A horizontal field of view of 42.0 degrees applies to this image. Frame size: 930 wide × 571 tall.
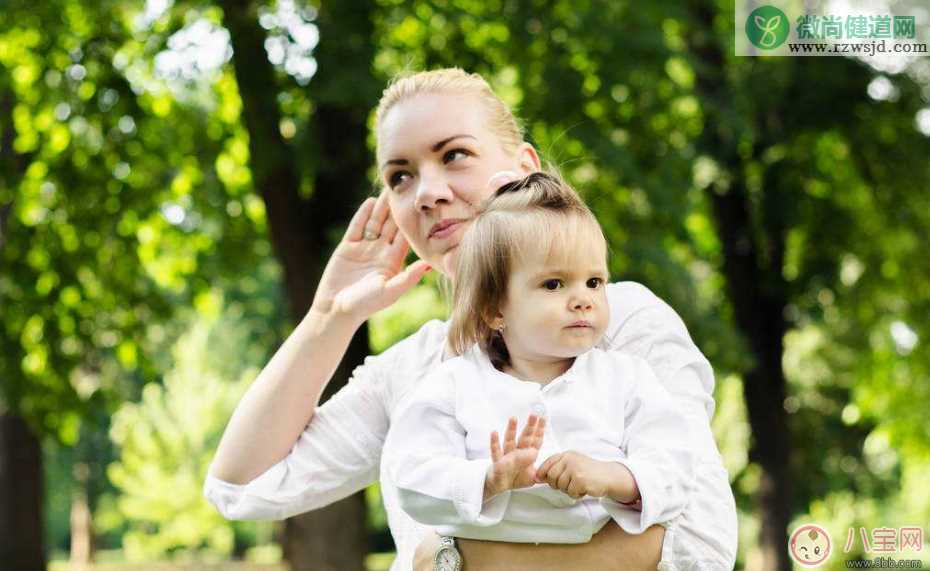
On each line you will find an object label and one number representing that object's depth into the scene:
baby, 2.11
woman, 2.76
